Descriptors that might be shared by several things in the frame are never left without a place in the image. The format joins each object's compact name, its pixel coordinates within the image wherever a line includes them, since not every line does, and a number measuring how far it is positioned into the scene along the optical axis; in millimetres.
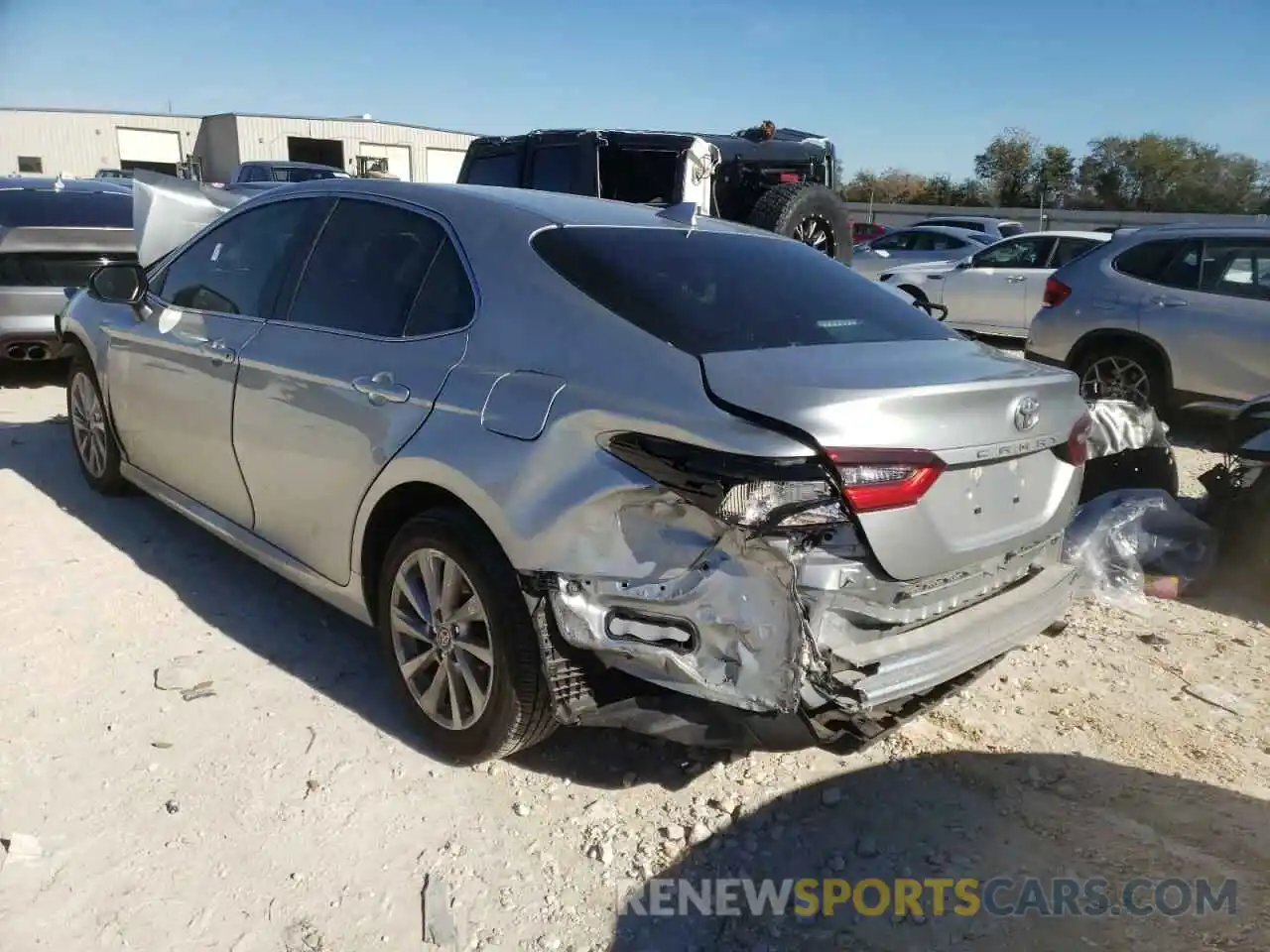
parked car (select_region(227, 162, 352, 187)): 18125
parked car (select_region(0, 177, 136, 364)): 7223
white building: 42000
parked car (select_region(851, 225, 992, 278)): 14539
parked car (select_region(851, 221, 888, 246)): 22859
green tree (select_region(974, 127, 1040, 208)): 50750
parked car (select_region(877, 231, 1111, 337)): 11516
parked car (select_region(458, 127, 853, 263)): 7922
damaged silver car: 2273
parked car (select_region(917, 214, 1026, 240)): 19477
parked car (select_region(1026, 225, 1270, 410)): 6895
